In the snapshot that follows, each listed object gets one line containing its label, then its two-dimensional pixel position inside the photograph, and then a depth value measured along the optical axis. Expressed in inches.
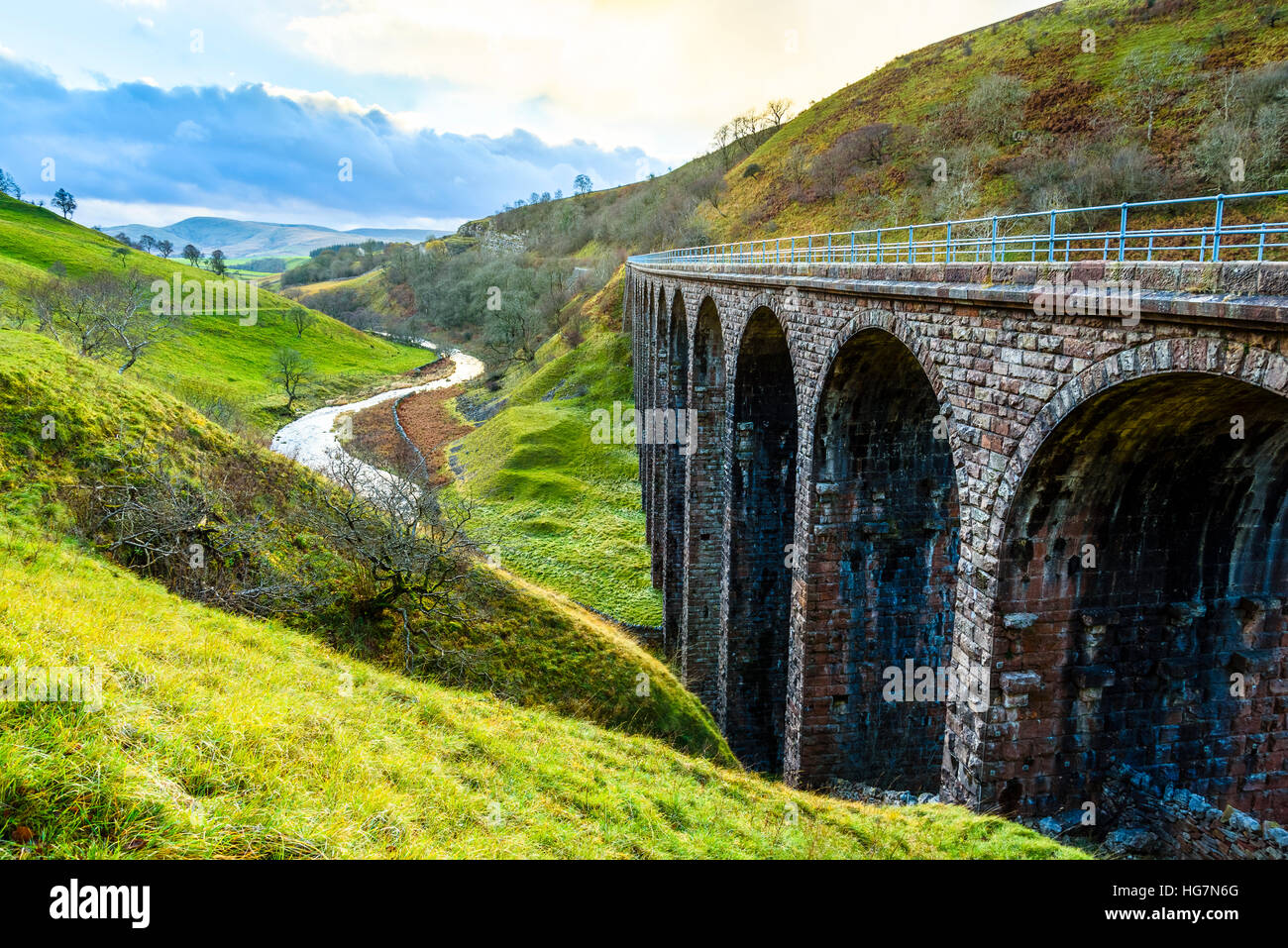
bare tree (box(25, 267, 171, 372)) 1309.1
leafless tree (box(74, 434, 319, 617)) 498.6
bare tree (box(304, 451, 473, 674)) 577.3
